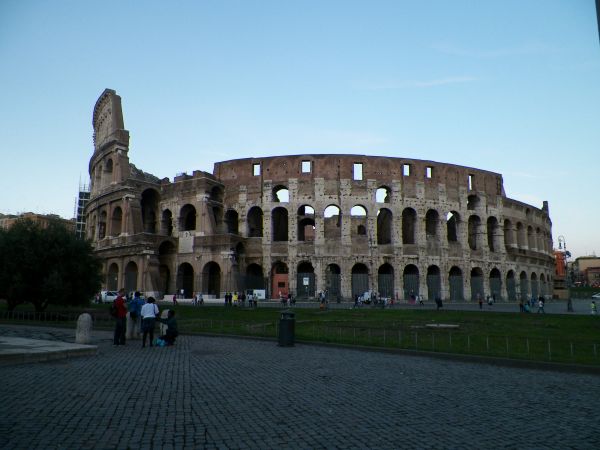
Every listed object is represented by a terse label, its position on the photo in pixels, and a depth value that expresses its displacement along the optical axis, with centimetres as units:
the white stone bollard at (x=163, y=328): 1315
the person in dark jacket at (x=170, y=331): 1249
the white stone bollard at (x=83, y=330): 1166
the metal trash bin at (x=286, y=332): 1233
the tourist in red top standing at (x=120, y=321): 1227
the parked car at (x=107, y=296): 3723
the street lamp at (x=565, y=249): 3667
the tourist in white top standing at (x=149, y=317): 1224
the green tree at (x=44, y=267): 2139
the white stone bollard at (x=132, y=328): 1393
